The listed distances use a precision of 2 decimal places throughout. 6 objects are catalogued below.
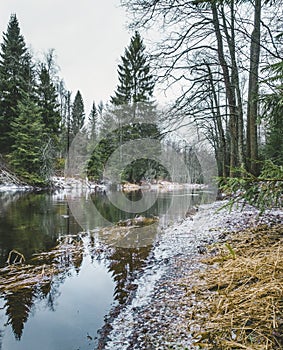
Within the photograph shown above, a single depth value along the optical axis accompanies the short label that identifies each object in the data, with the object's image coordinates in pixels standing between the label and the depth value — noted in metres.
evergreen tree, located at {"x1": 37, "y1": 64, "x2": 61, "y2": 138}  22.22
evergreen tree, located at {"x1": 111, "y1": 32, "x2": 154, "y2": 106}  23.76
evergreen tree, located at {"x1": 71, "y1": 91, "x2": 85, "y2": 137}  35.22
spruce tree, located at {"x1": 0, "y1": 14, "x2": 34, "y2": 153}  19.97
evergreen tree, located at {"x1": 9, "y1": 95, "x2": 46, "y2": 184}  18.33
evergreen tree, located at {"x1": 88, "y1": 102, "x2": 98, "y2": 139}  28.42
